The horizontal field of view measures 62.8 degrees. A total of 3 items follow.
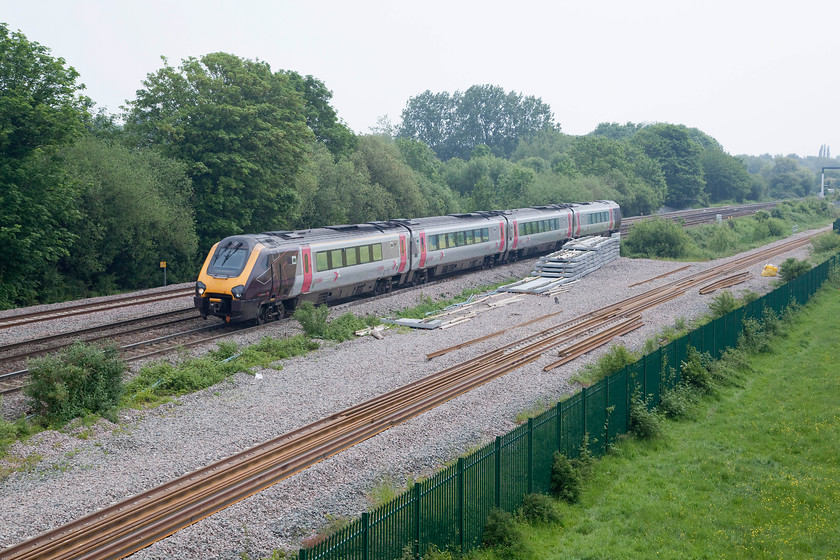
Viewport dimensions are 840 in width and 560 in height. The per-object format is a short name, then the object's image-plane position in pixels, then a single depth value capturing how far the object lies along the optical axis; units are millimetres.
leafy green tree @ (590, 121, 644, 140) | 151875
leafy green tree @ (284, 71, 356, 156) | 57188
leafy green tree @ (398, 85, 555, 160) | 133500
